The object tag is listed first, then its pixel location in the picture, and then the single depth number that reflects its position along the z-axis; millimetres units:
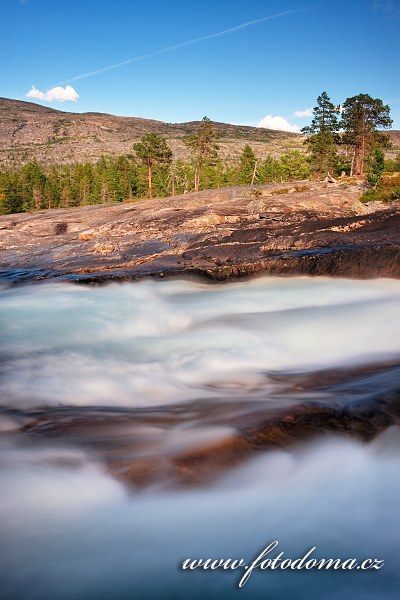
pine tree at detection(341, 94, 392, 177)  47406
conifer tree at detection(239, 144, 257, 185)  78312
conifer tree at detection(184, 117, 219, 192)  59125
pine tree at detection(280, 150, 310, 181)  76500
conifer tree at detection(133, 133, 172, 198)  59212
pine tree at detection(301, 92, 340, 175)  53344
